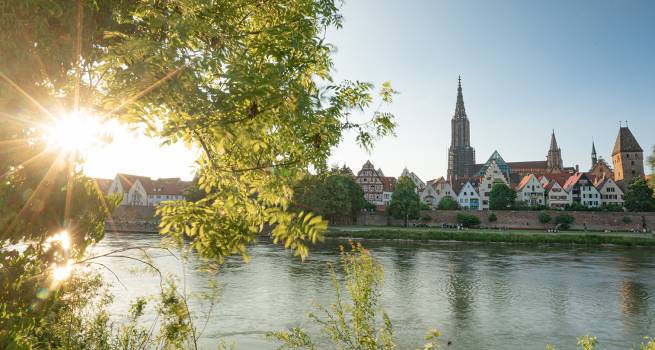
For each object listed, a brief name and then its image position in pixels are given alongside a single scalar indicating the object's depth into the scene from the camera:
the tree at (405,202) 78.81
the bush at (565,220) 76.69
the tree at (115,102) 3.44
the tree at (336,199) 71.25
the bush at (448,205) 89.50
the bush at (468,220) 79.50
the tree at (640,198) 80.38
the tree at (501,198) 85.81
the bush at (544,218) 77.62
